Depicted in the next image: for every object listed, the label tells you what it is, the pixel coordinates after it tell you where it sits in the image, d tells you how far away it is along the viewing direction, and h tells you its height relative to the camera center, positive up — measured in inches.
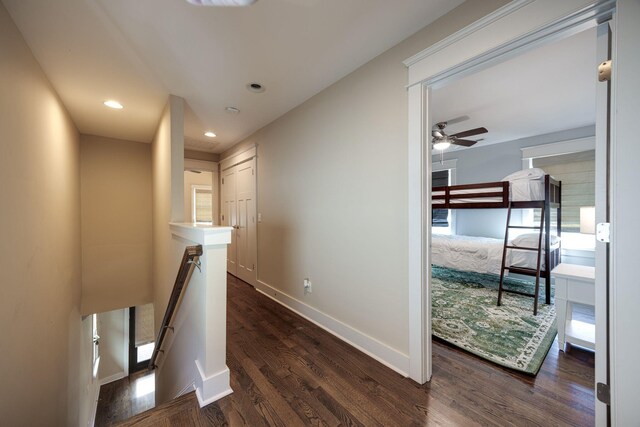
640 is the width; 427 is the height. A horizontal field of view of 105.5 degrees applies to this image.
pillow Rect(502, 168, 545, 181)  125.5 +19.1
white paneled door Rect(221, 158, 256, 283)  147.8 -1.6
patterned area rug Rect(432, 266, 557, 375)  77.5 -45.2
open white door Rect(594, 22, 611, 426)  41.0 -5.7
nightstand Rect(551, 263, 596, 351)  76.2 -28.6
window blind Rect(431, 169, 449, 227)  223.6 -0.7
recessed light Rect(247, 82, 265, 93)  90.0 +47.5
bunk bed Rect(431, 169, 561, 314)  123.6 -13.8
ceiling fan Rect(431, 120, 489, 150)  135.2 +42.7
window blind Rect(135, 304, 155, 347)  218.8 -103.6
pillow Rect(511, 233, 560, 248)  134.1 -16.8
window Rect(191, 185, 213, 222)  282.8 +11.7
